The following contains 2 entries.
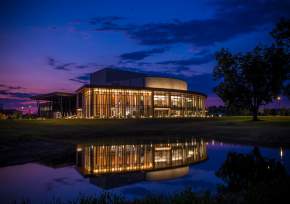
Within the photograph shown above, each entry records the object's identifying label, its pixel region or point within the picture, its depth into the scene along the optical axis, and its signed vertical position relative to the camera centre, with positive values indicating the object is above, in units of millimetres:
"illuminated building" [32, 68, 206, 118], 75875 +4536
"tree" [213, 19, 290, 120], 54406 +6504
